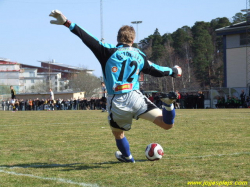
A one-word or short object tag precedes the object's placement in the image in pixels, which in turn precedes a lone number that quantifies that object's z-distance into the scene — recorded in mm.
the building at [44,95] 63250
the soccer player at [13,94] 34250
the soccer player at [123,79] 5723
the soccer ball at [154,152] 6215
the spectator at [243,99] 33875
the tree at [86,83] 96250
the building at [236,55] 46000
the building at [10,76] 106750
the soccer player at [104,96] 26828
